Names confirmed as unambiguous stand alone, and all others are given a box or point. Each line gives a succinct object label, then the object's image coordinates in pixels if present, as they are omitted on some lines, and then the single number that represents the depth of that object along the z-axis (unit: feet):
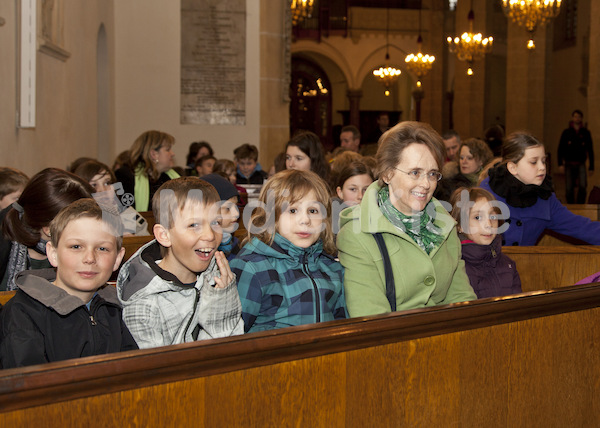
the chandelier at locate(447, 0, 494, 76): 49.52
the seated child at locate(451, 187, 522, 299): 12.14
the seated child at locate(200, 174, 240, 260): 12.36
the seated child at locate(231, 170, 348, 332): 9.45
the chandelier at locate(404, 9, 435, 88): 69.21
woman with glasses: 9.30
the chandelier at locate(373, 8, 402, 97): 78.23
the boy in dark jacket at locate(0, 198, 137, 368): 7.48
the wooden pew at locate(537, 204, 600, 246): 17.78
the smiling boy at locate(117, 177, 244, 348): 8.28
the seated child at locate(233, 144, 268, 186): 27.68
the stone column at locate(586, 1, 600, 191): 42.19
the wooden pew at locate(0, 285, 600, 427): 5.55
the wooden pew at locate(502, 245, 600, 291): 13.87
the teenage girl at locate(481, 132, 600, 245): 14.74
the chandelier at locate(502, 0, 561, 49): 37.96
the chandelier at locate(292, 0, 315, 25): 56.44
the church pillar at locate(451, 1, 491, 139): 70.08
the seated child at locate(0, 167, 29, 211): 13.35
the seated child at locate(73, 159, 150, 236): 15.27
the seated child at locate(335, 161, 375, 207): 15.49
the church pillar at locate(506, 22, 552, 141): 55.62
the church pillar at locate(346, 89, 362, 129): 93.15
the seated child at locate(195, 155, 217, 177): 27.27
